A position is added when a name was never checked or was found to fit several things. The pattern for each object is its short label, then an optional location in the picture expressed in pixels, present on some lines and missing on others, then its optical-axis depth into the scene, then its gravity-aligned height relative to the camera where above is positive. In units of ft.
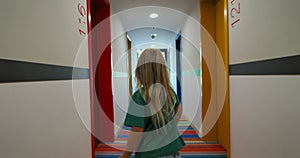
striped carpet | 7.70 -3.60
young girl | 3.20 -0.72
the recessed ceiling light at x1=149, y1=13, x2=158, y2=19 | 12.07 +4.53
